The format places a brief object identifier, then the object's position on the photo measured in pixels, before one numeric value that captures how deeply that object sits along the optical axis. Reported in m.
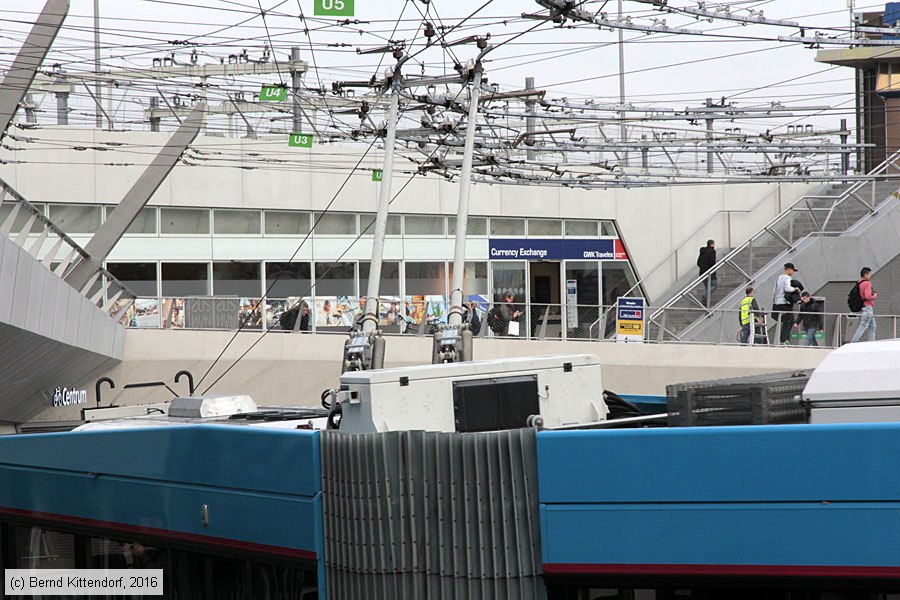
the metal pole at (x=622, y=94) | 32.79
